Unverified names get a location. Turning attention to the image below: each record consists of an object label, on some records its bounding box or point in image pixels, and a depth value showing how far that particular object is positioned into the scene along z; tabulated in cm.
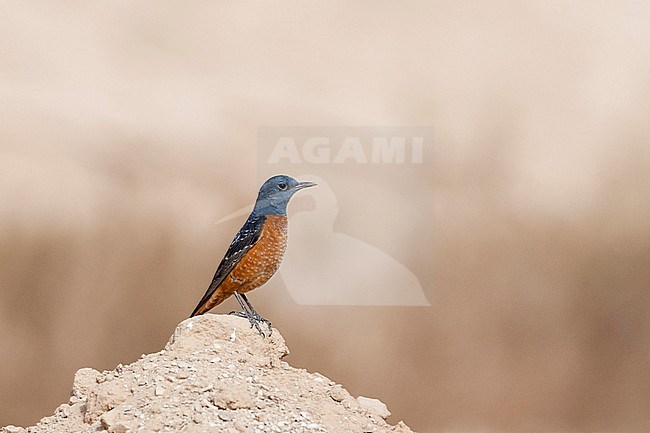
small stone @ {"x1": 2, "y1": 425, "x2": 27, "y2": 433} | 620
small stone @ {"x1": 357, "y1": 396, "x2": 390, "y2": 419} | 598
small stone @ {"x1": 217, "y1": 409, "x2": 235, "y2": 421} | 474
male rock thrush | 662
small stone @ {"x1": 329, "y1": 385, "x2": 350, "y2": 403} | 576
